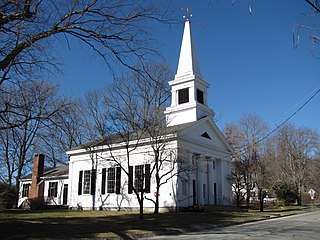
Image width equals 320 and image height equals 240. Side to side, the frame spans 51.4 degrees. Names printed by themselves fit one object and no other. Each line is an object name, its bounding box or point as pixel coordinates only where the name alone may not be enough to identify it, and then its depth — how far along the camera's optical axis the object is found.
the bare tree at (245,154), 41.78
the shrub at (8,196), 32.05
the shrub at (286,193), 50.12
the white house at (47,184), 41.94
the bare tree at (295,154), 58.00
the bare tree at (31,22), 9.78
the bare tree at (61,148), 51.85
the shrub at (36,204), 37.31
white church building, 29.95
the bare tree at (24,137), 14.29
